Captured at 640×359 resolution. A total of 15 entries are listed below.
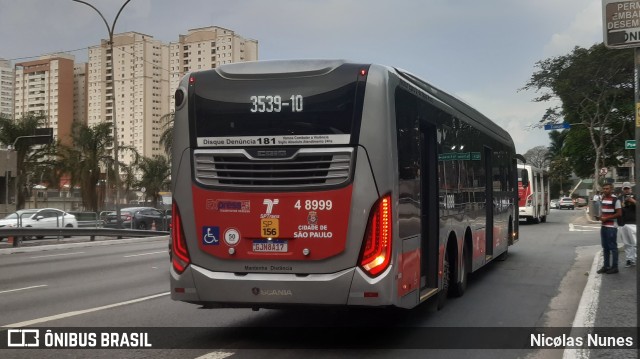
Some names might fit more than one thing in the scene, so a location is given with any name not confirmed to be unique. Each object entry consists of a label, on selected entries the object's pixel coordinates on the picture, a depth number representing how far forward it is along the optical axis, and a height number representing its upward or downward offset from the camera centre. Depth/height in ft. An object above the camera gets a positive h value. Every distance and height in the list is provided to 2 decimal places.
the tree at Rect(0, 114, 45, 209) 144.97 +14.62
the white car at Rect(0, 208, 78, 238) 102.22 -1.73
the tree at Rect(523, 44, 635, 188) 143.95 +24.56
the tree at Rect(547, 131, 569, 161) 358.70 +29.34
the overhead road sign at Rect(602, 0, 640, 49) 19.76 +5.20
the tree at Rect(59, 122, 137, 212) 150.51 +11.48
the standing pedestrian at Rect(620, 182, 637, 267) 43.06 -2.23
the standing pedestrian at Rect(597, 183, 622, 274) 40.63 -1.92
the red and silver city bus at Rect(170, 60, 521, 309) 20.94 +0.50
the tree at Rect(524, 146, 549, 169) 396.61 +25.49
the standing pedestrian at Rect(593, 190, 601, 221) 107.00 -1.54
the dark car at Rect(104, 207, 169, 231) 122.08 -2.47
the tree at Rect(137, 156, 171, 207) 195.42 +8.83
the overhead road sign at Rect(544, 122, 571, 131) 86.76 +9.57
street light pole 98.88 +14.72
